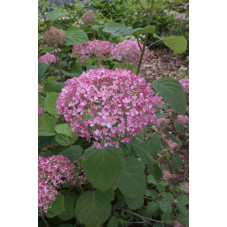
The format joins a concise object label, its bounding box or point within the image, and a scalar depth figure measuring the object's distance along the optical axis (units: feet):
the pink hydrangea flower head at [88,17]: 6.59
